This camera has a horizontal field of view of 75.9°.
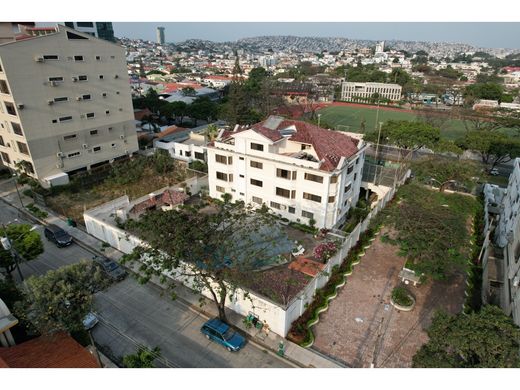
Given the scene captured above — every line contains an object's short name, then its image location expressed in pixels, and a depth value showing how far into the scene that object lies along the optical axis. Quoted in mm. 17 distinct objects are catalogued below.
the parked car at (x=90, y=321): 20519
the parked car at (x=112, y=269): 25328
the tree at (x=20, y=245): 23391
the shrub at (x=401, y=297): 23047
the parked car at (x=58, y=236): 29281
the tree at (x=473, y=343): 13508
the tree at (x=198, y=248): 18500
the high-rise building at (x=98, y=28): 79188
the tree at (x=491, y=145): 44781
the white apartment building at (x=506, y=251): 20594
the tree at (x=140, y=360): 16406
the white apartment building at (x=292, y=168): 30328
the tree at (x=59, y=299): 16094
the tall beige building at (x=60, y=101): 35656
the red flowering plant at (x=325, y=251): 26125
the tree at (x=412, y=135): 46531
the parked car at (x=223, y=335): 19530
